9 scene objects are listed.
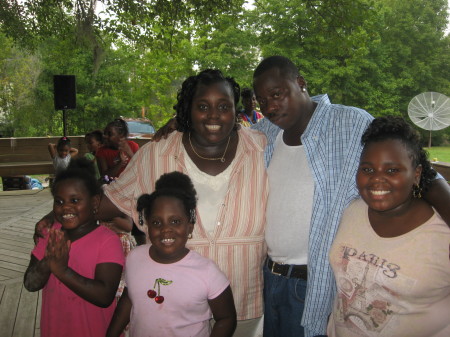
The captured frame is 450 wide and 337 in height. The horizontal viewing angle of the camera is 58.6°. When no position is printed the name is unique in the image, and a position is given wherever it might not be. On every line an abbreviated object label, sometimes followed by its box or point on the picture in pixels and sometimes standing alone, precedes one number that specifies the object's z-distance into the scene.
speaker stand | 9.37
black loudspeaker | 9.80
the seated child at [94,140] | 6.22
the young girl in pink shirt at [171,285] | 1.54
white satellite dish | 14.94
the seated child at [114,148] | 4.68
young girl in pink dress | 1.67
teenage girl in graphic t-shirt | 1.27
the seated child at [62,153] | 7.82
